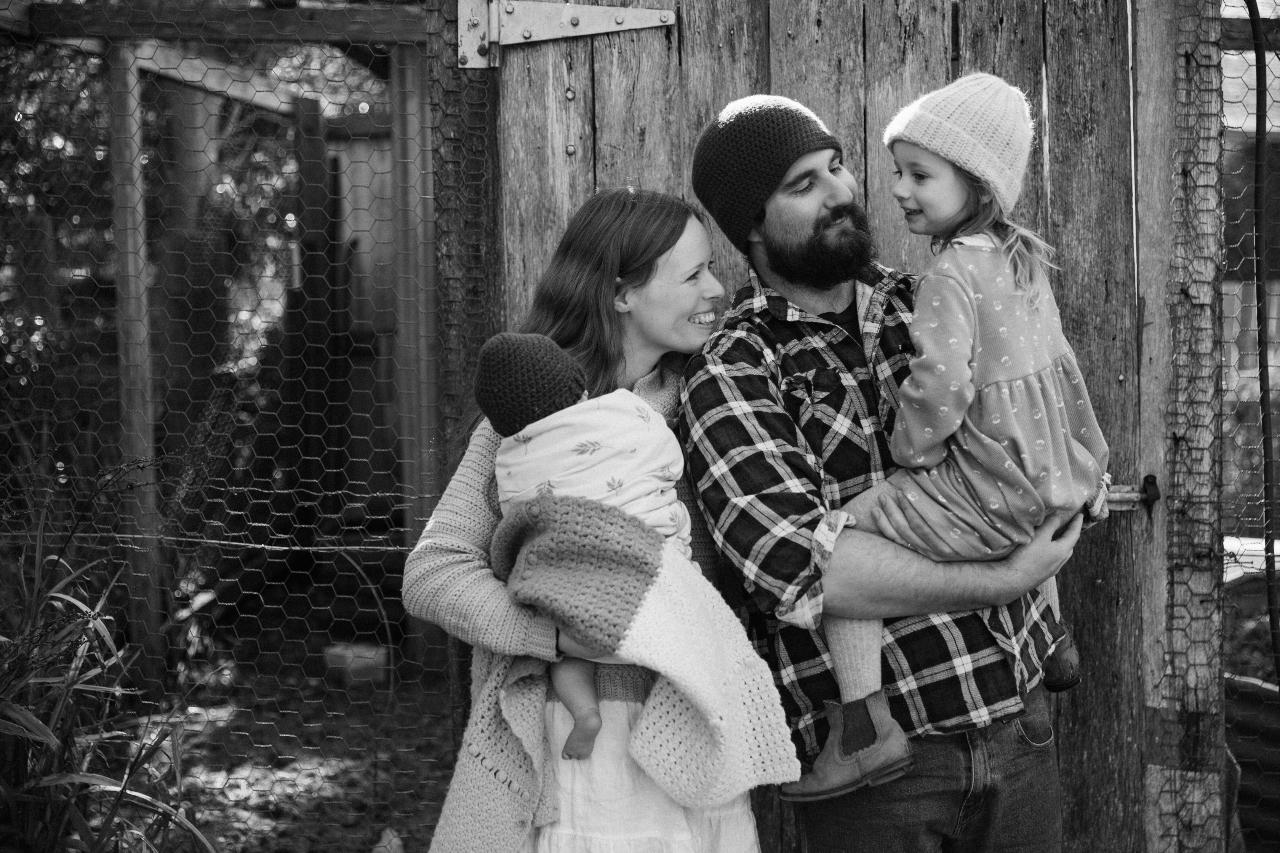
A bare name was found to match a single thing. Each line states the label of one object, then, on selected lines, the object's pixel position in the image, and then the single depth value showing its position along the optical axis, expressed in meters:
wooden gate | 2.38
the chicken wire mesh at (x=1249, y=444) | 2.89
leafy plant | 2.16
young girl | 1.80
